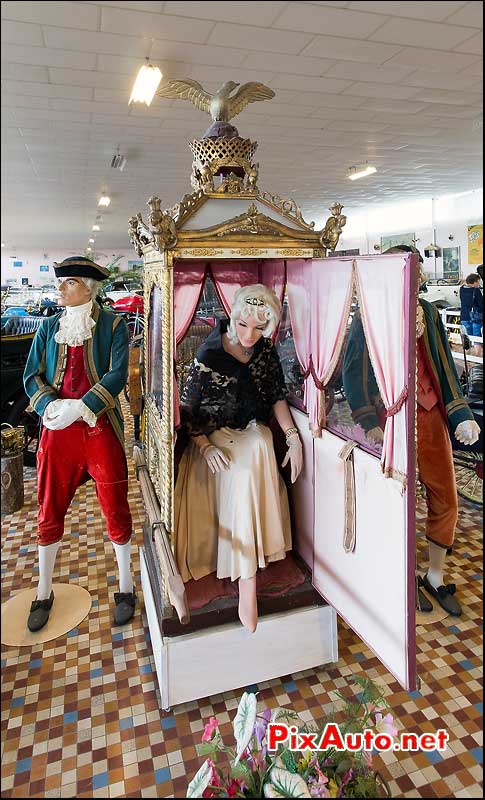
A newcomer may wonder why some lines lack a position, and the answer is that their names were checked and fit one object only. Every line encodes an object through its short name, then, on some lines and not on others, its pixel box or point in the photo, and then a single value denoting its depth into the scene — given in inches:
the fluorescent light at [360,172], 187.2
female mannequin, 63.9
